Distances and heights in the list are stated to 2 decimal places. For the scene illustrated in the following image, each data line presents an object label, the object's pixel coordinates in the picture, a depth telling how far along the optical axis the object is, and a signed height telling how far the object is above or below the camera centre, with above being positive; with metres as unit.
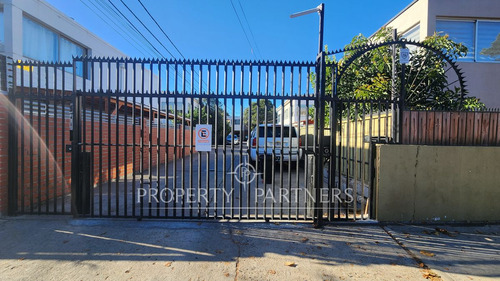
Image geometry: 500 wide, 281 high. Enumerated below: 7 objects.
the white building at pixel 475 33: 8.95 +3.53
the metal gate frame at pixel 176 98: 4.28 +0.45
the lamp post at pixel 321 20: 4.64 +2.02
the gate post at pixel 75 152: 4.33 -0.30
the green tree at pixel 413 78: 5.84 +1.37
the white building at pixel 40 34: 8.46 +3.75
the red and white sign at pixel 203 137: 4.43 -0.04
